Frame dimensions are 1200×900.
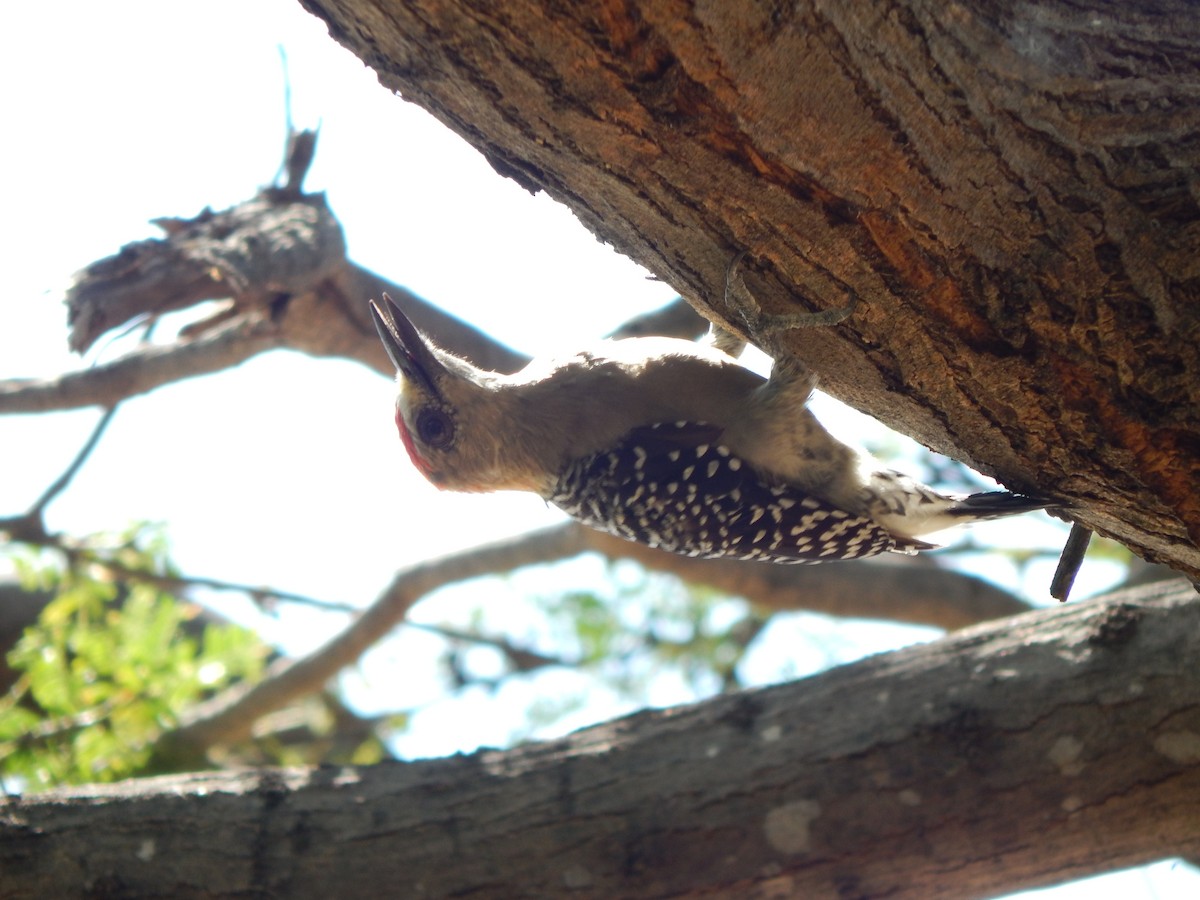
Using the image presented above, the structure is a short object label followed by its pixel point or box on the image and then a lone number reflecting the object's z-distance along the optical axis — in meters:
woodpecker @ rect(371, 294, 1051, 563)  4.20
